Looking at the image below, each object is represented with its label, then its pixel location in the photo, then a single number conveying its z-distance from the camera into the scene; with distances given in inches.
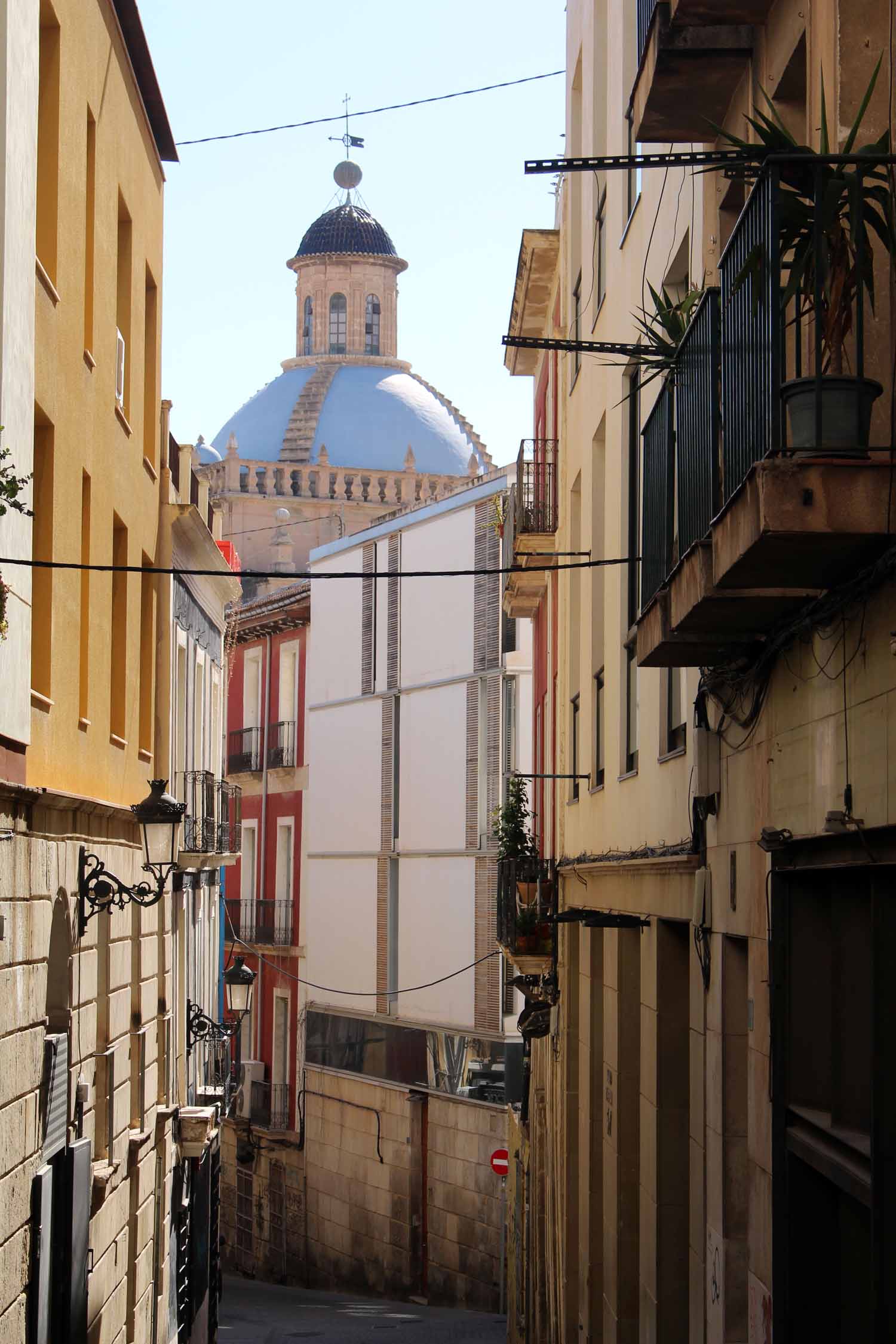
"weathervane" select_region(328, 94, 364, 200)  2637.8
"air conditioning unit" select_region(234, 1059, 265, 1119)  1535.4
